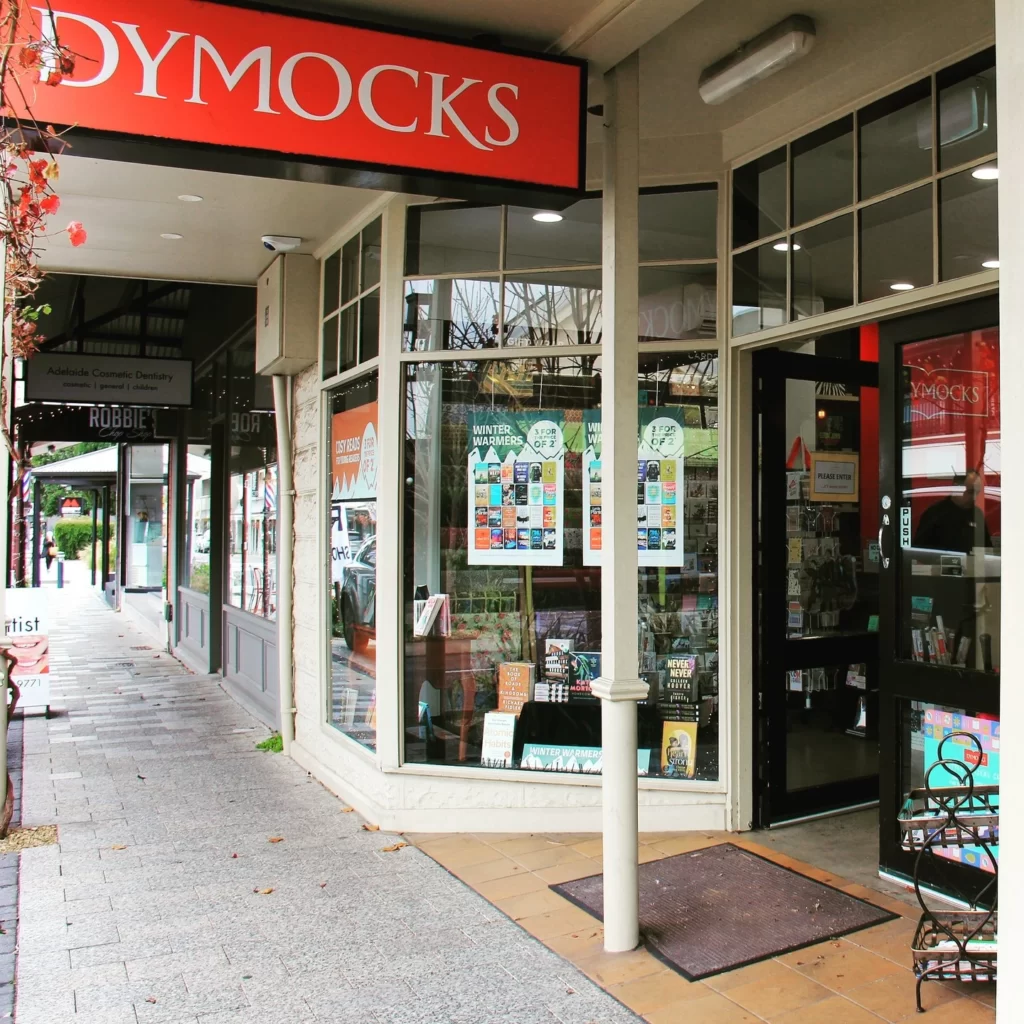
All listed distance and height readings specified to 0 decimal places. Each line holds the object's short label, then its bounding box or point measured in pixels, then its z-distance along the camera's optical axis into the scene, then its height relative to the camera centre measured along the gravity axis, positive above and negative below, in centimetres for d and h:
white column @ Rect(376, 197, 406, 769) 518 +0
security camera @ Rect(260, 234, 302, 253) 608 +172
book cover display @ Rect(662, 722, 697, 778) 495 -125
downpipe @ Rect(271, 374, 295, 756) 689 -18
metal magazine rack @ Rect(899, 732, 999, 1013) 301 -135
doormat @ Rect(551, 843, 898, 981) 357 -164
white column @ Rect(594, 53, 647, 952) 362 -5
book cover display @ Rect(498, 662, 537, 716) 517 -96
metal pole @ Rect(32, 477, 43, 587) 1768 -24
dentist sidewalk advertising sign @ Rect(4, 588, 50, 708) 808 -110
